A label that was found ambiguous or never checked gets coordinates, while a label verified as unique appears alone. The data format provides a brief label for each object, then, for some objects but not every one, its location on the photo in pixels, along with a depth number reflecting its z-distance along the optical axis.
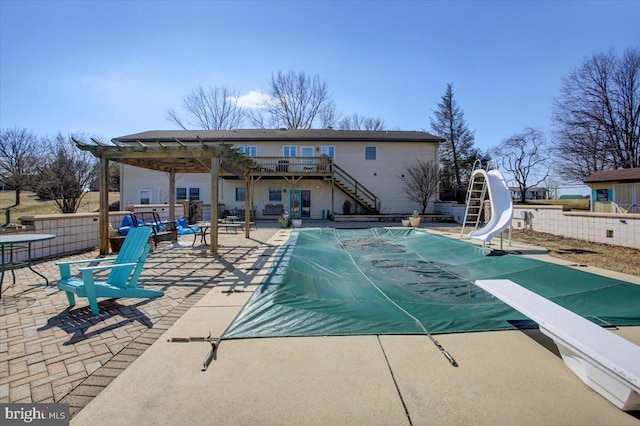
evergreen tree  31.02
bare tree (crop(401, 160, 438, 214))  21.16
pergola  8.10
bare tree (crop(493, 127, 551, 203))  27.27
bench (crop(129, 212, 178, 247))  8.63
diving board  2.01
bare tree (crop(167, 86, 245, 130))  32.72
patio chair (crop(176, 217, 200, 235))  9.70
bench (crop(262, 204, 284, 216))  21.25
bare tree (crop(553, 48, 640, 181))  23.05
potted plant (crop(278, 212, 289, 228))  15.41
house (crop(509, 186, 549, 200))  39.19
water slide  8.91
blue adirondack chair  3.67
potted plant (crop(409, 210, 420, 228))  15.48
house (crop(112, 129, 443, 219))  21.38
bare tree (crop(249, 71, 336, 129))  33.50
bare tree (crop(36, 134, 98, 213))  17.76
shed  16.81
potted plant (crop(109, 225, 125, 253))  8.31
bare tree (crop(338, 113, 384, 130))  37.53
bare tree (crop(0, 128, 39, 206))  20.77
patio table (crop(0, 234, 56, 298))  4.50
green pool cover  3.45
